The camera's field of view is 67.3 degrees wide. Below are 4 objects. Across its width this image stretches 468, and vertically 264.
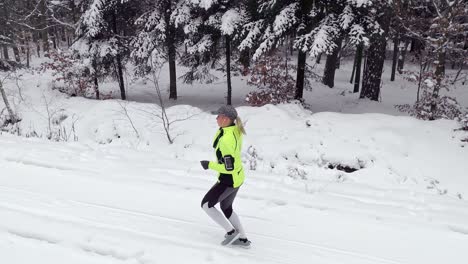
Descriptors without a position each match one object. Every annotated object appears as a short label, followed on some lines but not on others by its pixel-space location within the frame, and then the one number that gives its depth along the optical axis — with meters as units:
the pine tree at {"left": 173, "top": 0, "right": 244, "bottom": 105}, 14.97
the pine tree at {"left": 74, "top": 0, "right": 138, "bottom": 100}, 16.80
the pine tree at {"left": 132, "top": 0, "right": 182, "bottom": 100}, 17.50
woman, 4.46
